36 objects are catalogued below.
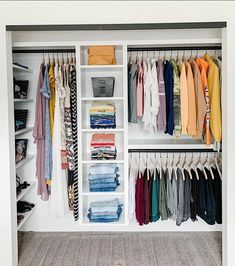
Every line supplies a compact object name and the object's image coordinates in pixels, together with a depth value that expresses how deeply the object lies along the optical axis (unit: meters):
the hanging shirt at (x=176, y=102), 2.23
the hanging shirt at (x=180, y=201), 2.33
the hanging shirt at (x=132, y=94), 2.29
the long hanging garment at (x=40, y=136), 2.33
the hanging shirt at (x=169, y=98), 2.23
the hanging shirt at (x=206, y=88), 2.18
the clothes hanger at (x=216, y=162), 2.41
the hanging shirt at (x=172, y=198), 2.33
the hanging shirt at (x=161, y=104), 2.23
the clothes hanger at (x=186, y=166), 2.47
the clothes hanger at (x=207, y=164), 2.48
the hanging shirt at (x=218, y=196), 2.32
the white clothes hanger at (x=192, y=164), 2.47
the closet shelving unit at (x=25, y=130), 2.40
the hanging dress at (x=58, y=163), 2.32
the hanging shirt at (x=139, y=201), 2.35
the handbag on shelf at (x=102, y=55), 2.26
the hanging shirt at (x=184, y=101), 2.19
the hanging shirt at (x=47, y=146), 2.36
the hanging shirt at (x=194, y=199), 2.33
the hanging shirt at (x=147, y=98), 2.24
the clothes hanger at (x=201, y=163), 2.44
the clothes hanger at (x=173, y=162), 2.55
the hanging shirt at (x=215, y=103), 2.15
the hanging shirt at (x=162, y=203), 2.34
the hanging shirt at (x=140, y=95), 2.26
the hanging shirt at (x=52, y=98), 2.33
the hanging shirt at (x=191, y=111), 2.19
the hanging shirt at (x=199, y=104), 2.18
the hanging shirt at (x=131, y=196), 2.36
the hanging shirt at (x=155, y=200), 2.34
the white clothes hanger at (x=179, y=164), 2.43
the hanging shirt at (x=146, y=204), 2.34
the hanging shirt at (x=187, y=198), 2.33
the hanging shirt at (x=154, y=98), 2.22
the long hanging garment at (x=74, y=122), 2.33
